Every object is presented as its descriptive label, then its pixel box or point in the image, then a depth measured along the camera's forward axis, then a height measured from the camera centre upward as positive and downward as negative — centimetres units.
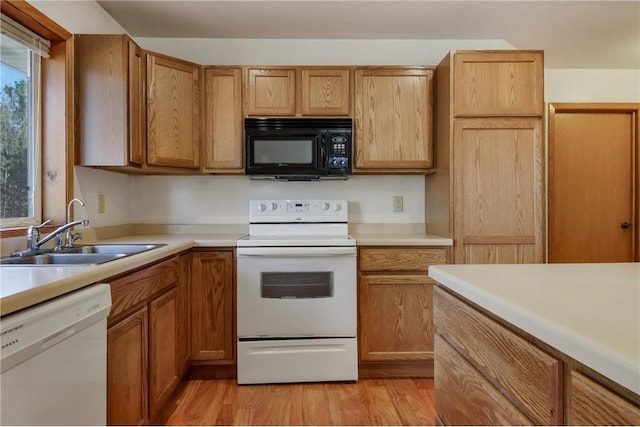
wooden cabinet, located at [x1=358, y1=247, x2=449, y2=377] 218 -57
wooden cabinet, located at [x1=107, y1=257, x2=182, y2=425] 127 -55
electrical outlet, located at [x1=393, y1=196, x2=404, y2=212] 272 +8
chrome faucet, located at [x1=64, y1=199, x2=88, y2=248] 172 -11
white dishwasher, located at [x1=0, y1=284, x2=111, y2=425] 75 -36
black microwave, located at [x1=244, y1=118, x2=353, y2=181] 237 +46
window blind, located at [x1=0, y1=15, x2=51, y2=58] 156 +84
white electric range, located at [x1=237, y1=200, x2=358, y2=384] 209 -58
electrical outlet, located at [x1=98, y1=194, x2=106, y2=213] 218 +6
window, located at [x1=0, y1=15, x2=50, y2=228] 163 +44
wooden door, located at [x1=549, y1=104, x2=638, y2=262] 322 +28
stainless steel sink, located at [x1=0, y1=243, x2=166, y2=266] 144 -19
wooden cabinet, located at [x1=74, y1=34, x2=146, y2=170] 194 +64
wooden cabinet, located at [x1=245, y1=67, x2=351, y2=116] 239 +84
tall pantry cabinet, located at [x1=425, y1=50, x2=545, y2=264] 220 +36
